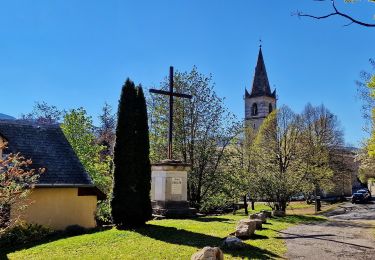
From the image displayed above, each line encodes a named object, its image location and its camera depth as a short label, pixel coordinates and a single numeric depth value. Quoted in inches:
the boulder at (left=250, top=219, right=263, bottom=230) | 571.2
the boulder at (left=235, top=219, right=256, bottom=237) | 494.9
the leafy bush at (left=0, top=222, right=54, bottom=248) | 552.3
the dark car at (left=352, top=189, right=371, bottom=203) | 1835.6
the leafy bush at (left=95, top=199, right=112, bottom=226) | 933.2
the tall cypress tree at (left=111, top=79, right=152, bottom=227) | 569.9
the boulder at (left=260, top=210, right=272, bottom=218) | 826.2
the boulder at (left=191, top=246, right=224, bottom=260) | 327.3
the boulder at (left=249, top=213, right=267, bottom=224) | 676.1
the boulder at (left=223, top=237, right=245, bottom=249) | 416.8
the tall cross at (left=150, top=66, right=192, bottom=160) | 728.3
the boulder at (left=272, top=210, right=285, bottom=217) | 882.3
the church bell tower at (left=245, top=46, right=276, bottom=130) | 3095.5
